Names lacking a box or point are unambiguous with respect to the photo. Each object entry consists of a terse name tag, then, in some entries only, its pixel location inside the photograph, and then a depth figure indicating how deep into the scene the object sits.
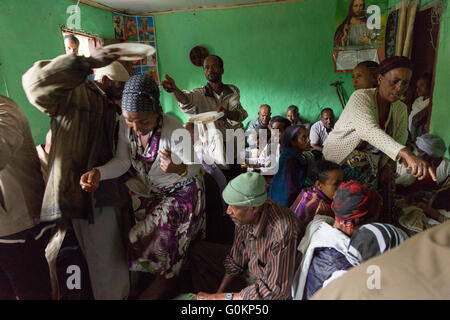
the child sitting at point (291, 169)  1.89
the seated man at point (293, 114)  4.38
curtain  2.70
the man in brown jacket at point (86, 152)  0.93
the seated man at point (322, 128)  4.11
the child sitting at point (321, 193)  1.57
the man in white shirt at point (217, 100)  2.19
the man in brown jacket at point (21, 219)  1.01
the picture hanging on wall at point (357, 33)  3.53
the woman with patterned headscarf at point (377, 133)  1.31
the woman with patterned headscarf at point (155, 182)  1.08
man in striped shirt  1.15
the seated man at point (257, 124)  3.47
